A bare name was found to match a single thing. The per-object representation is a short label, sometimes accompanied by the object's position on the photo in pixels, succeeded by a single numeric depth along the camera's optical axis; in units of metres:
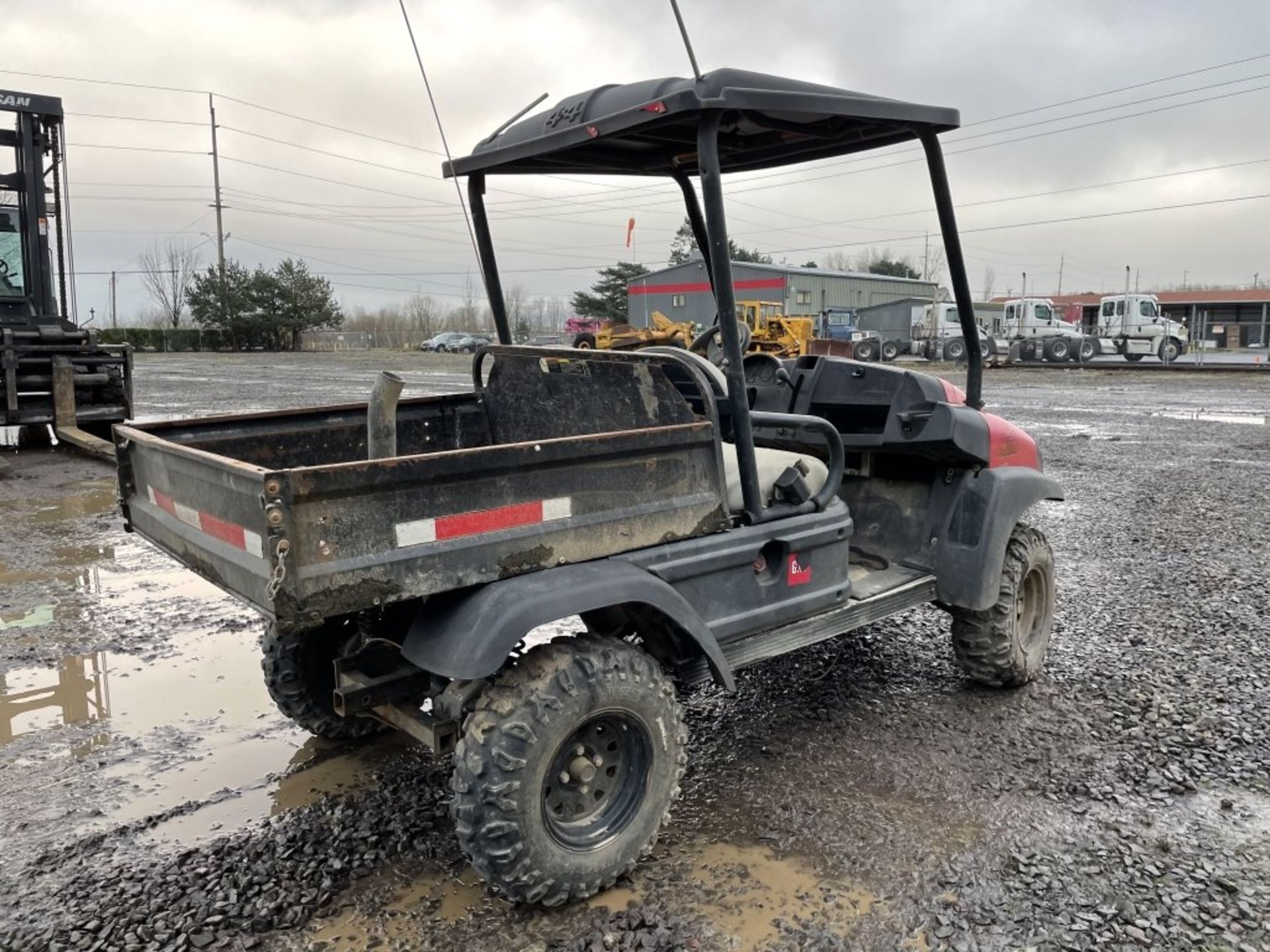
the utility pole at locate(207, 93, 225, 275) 50.94
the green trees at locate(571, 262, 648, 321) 48.38
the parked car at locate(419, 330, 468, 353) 48.85
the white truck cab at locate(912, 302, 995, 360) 33.06
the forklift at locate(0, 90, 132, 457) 11.09
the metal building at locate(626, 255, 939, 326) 40.84
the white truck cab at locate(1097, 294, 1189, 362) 30.67
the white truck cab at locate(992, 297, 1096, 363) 31.48
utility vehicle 2.50
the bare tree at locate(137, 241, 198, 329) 60.97
